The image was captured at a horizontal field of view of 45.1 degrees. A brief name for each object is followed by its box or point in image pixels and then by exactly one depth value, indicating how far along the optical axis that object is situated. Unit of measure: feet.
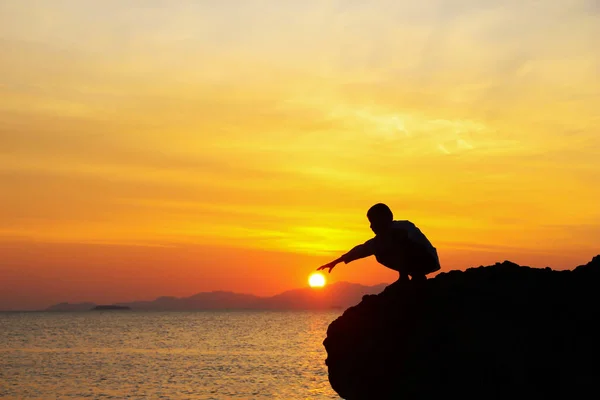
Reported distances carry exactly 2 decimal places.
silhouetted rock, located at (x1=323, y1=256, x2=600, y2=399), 34.22
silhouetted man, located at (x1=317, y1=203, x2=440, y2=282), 40.14
